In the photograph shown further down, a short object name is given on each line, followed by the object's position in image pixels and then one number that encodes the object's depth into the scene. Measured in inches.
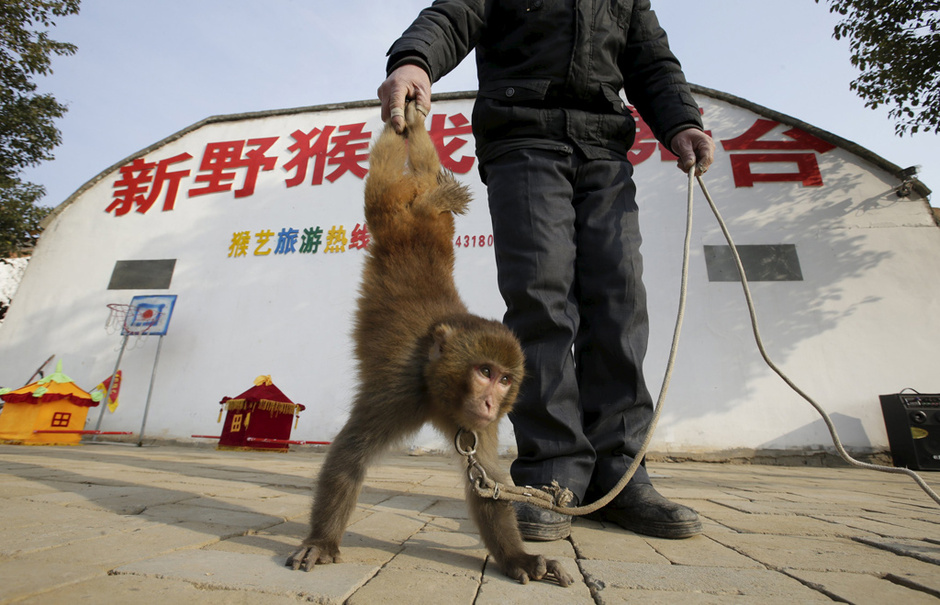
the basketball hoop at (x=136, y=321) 335.3
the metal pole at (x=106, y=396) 322.0
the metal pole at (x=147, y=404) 305.6
